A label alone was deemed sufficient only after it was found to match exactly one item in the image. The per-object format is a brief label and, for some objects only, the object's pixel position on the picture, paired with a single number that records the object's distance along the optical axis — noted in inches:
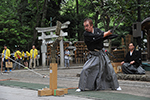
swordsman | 263.3
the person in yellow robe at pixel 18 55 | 781.3
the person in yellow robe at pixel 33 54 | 768.2
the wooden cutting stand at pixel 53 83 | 223.5
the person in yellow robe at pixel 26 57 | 821.2
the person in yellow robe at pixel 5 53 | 652.1
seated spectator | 368.8
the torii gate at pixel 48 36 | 876.6
